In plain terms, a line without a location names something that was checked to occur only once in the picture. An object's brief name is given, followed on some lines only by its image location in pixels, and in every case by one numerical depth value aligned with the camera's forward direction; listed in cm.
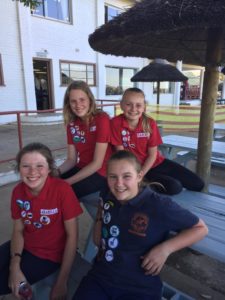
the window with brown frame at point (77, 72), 1295
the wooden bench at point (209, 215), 167
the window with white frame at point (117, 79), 1569
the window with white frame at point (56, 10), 1165
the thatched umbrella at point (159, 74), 781
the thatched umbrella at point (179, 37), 157
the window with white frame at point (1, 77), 1038
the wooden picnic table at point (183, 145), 440
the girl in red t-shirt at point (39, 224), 179
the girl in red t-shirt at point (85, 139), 227
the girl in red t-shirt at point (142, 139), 239
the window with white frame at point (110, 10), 1496
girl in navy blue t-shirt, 148
